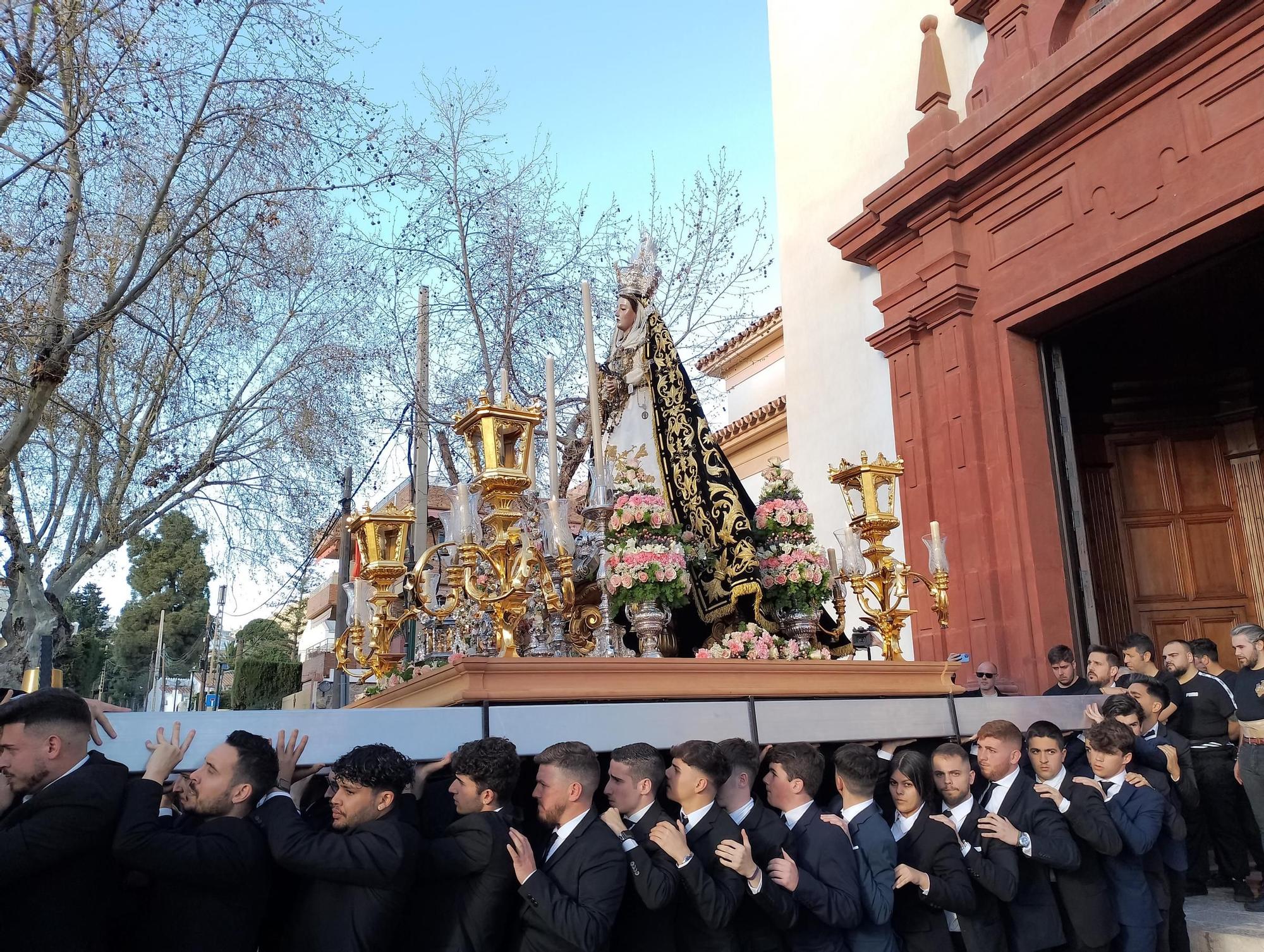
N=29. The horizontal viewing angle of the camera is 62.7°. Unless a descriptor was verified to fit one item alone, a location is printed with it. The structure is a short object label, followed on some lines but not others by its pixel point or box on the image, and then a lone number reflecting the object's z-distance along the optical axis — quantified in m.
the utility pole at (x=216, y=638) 21.38
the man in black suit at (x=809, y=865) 3.43
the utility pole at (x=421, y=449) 9.27
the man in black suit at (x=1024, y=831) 3.81
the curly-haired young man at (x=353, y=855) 3.00
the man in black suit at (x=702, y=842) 3.23
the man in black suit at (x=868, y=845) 3.62
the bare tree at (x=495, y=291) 12.14
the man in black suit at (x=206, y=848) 2.82
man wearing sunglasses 6.91
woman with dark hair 3.65
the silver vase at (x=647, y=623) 5.35
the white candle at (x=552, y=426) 5.27
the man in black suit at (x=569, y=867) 3.11
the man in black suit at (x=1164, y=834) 4.27
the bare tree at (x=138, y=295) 7.64
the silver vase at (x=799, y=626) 5.96
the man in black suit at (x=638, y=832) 3.31
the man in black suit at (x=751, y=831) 3.59
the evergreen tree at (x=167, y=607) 31.70
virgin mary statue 6.07
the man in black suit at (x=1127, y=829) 4.07
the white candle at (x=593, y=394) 5.70
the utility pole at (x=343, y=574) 9.72
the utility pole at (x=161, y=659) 26.27
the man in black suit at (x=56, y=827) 2.73
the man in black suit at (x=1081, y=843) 3.93
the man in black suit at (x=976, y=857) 3.77
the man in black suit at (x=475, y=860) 3.27
